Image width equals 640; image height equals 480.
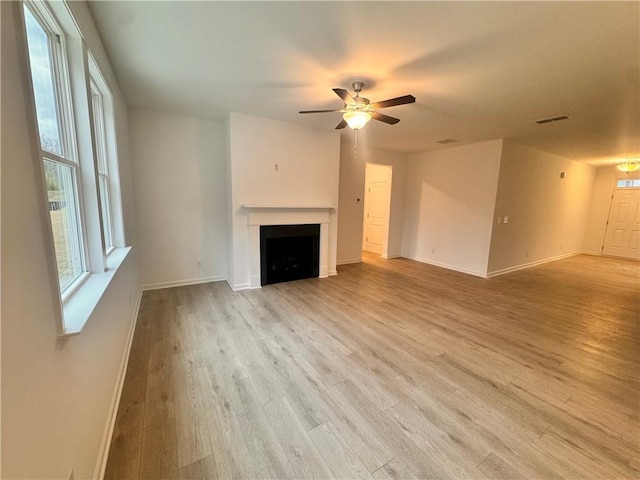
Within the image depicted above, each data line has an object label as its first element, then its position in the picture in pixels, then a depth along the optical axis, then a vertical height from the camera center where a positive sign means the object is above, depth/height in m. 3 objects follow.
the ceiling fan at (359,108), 2.49 +0.92
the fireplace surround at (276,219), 3.99 -0.28
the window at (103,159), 2.37 +0.34
